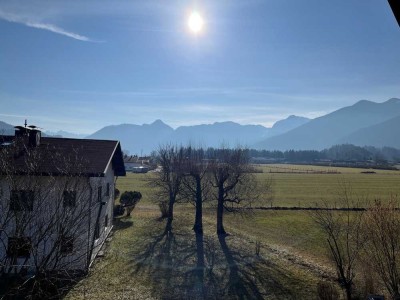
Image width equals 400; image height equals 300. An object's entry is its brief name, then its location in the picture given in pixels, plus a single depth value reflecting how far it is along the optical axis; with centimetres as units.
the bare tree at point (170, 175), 3658
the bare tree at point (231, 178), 3259
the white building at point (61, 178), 986
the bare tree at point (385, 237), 1383
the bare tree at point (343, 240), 1561
